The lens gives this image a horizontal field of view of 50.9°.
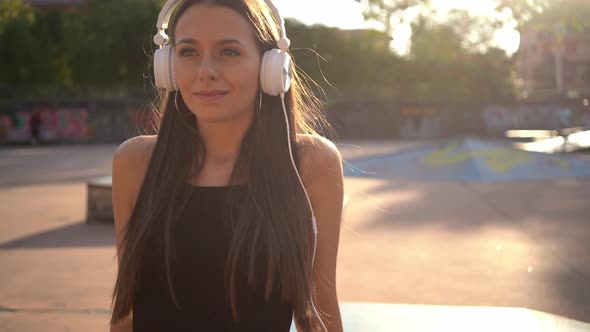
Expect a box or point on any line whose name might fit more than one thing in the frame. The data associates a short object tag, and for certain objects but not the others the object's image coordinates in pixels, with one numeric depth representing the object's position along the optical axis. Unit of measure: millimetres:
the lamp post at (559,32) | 14942
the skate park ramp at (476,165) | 12133
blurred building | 63097
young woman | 1716
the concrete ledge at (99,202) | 7781
